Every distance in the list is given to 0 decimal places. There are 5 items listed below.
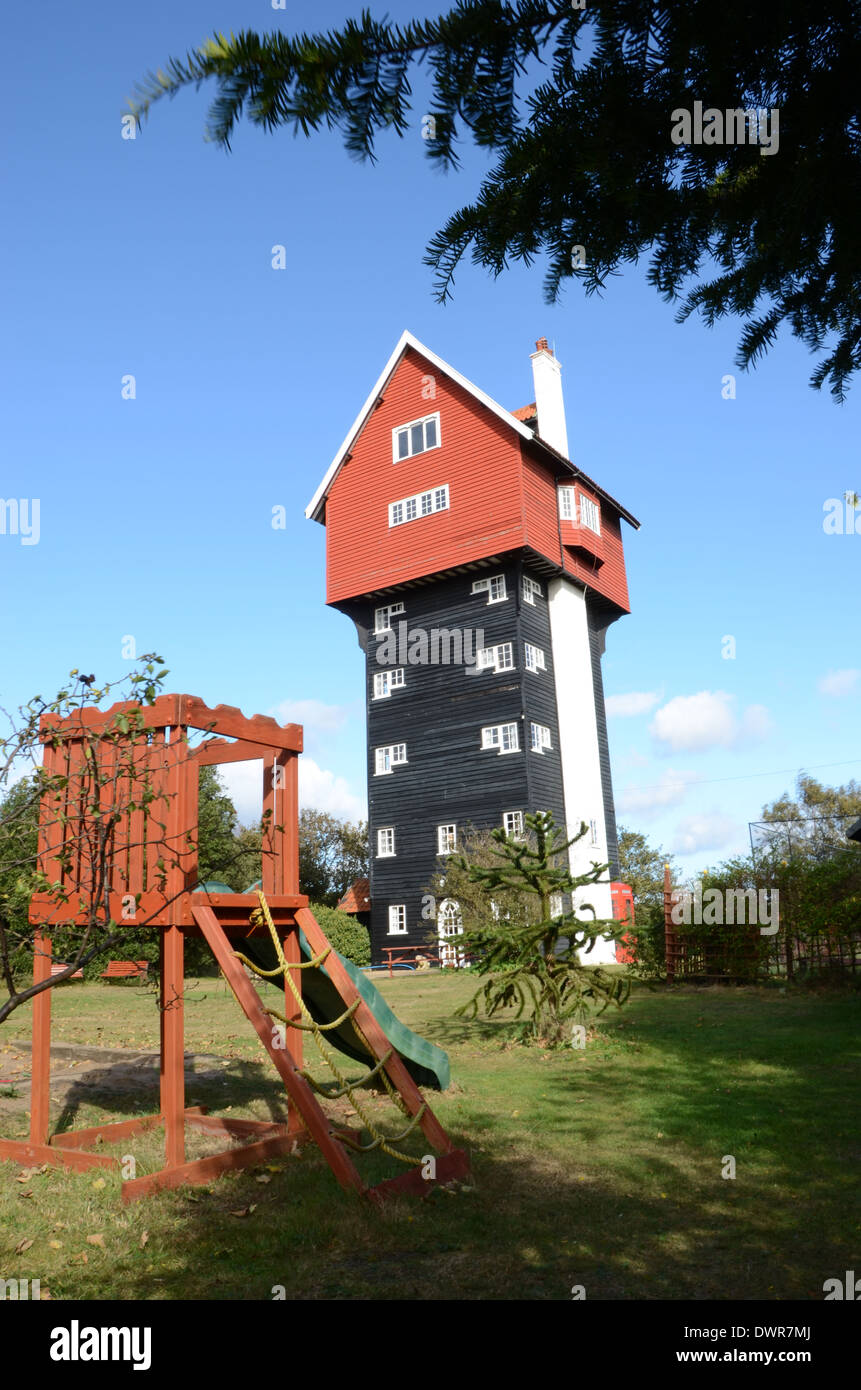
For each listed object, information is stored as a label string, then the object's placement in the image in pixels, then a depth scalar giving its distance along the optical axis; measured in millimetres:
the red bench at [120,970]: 26797
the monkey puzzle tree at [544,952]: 13148
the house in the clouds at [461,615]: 33688
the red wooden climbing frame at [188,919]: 7277
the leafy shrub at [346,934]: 34031
